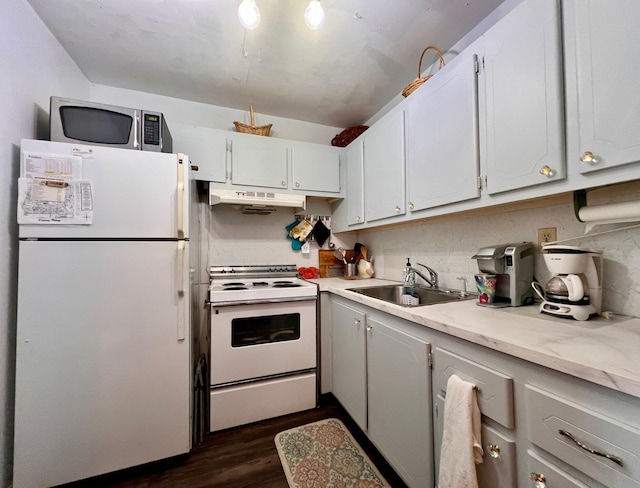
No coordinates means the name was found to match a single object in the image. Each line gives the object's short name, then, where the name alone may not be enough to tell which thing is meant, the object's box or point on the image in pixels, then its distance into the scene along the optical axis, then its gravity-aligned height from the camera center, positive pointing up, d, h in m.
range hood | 1.97 +0.42
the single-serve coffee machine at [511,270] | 1.15 -0.10
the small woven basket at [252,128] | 2.13 +1.05
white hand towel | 0.81 -0.64
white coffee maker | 0.92 -0.13
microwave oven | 1.38 +0.74
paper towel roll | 0.84 +0.12
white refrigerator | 1.22 -0.36
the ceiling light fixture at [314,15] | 1.09 +1.04
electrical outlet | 1.15 +0.06
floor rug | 1.31 -1.22
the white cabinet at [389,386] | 1.09 -0.74
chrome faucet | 1.79 -0.21
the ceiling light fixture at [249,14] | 1.05 +1.01
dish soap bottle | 1.91 -0.21
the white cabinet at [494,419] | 0.75 -0.53
